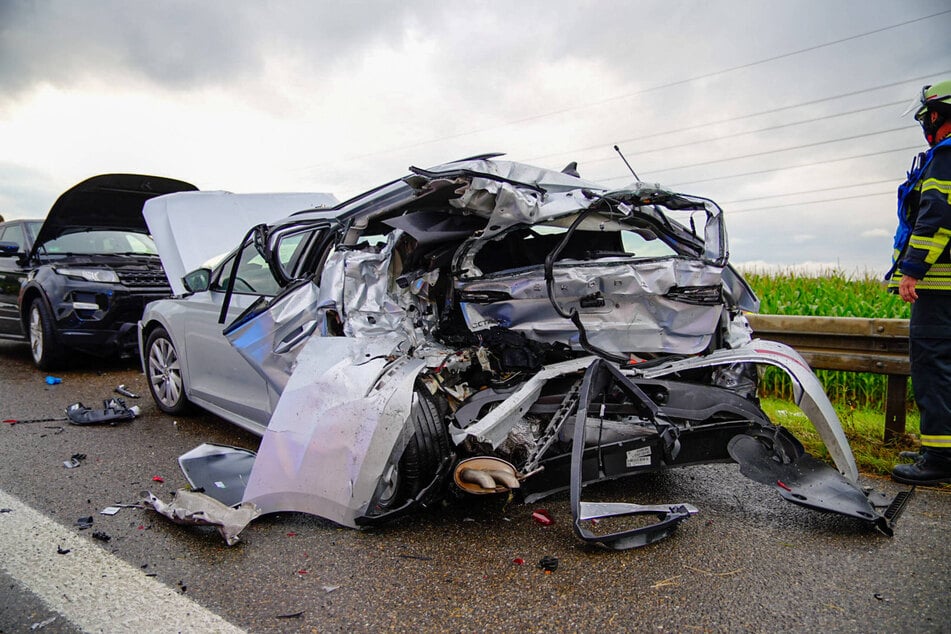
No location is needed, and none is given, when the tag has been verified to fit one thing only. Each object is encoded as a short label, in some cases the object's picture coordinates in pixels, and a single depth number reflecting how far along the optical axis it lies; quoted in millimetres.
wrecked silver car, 2838
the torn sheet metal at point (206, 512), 2820
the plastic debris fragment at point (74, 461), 3924
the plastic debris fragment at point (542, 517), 3029
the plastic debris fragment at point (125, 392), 5988
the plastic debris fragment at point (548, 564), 2552
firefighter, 3467
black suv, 6727
